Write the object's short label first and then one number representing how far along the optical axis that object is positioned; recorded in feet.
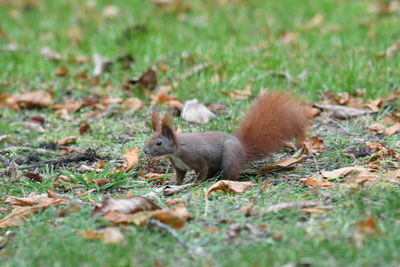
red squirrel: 21.57
